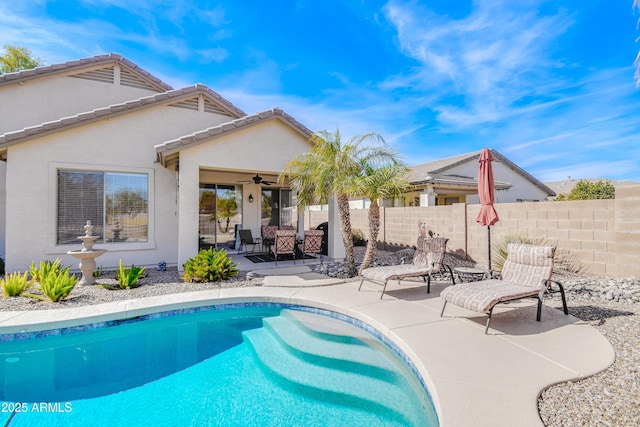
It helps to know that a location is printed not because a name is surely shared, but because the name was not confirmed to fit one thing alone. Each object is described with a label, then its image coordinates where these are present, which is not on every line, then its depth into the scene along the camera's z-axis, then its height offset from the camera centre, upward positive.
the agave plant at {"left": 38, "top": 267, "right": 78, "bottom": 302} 6.61 -1.60
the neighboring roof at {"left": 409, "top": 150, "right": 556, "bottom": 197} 18.67 +3.55
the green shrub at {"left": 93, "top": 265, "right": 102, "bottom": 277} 8.91 -1.73
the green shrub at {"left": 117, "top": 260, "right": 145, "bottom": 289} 7.79 -1.64
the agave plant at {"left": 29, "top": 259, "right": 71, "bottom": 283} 7.50 -1.47
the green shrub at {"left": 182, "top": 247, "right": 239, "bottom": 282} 8.36 -1.49
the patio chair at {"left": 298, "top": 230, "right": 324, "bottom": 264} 10.79 -0.96
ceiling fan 13.74 +1.66
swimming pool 3.66 -2.42
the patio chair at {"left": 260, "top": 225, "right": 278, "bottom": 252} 13.16 -0.84
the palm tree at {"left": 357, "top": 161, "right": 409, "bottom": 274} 8.33 +0.84
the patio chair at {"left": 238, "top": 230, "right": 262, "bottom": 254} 13.73 -1.05
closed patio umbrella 7.57 +0.62
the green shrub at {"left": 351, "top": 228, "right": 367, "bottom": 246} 16.20 -1.24
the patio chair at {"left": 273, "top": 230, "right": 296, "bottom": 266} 10.35 -0.94
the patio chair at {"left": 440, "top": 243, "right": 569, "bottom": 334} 4.96 -1.31
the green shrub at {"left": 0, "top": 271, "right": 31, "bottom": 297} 6.89 -1.66
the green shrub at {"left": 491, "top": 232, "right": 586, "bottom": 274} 8.04 -1.09
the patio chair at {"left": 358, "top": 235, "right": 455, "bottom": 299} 6.98 -1.28
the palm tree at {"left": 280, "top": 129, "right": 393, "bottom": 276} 8.70 +1.56
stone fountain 8.05 -1.15
